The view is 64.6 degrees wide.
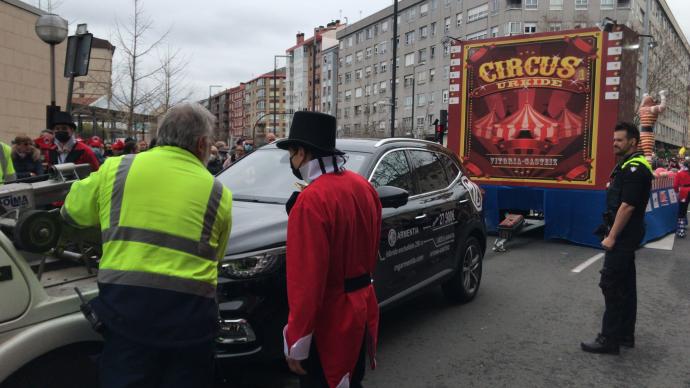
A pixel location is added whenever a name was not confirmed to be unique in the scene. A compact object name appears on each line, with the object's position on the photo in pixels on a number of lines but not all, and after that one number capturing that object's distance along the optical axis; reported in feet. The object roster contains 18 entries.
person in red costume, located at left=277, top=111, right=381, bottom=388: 7.47
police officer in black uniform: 14.56
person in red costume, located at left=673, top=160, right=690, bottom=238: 39.60
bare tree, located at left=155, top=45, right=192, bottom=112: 67.77
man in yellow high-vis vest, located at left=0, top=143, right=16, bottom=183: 18.84
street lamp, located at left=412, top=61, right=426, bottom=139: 211.37
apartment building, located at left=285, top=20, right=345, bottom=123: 308.60
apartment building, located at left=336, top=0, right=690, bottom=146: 171.83
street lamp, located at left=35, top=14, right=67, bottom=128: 28.53
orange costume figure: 39.93
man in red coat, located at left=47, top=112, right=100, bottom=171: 19.77
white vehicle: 7.47
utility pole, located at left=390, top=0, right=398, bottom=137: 62.33
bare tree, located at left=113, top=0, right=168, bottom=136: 58.23
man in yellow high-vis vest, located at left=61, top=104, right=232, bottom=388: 7.02
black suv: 10.81
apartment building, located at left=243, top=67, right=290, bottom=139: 419.13
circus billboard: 32.07
